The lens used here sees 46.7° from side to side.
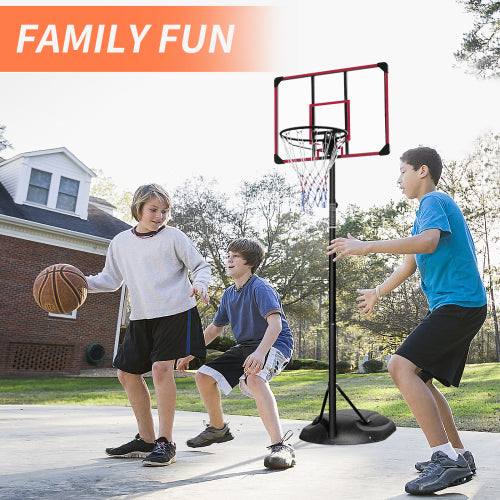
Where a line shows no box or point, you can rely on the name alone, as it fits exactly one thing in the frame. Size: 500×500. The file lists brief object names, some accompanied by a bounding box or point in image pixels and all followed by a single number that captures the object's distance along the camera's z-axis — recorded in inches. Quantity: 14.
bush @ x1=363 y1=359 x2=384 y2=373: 1026.1
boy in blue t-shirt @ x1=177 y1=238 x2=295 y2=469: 138.3
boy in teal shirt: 108.4
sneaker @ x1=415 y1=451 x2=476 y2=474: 118.8
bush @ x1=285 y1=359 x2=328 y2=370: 1151.2
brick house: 624.4
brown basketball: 154.3
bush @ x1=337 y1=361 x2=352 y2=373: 1073.5
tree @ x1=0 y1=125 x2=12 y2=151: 1011.9
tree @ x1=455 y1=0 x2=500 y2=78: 592.4
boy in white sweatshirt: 139.5
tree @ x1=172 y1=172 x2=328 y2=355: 1043.3
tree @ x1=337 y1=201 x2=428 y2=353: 1182.9
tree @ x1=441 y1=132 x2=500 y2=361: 1122.7
